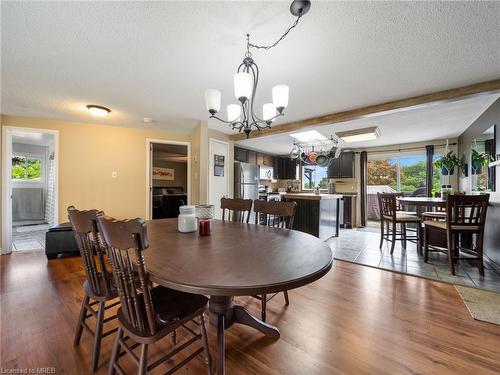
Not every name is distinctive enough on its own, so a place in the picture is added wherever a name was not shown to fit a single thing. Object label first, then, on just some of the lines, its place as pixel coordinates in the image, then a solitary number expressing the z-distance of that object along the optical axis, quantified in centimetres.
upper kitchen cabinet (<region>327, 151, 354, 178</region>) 596
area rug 178
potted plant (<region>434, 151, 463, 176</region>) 373
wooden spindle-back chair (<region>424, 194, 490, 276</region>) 251
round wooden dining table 83
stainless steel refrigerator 492
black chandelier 134
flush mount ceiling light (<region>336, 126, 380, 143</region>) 406
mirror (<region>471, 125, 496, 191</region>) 279
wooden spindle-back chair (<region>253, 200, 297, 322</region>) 186
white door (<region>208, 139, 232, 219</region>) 418
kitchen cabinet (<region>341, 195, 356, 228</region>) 577
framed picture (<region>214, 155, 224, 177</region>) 432
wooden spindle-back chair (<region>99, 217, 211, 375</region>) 87
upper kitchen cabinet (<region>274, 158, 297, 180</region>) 719
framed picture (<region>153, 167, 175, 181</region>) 607
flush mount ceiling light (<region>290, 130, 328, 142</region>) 444
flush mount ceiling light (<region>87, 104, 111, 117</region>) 305
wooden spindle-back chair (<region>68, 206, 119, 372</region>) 120
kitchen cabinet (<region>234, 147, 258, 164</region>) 570
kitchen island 387
